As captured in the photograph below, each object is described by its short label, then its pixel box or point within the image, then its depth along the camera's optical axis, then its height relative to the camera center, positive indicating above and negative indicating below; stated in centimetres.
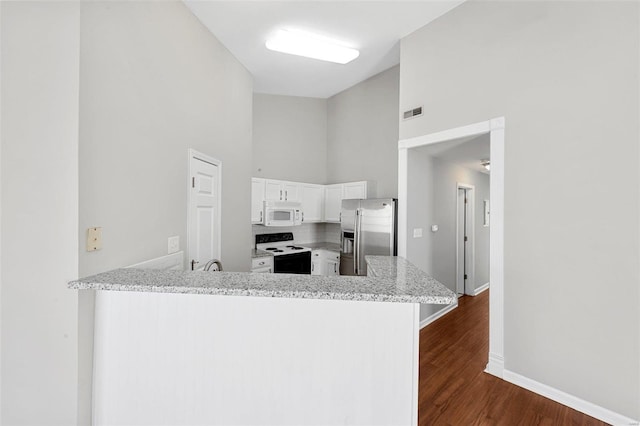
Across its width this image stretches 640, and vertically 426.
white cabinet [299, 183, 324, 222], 478 +25
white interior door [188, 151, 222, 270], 250 +5
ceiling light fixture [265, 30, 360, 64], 301 +197
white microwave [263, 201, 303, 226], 426 +3
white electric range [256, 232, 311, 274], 424 -59
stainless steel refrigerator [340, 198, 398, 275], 336 -21
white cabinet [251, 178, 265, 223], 421 +27
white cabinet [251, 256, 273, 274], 401 -74
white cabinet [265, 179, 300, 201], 438 +42
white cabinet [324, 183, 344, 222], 476 +25
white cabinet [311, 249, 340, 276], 454 -79
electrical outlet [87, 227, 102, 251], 140 -13
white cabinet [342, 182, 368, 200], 432 +42
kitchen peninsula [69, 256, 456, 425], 121 -63
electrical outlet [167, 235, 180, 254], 217 -25
